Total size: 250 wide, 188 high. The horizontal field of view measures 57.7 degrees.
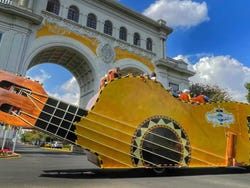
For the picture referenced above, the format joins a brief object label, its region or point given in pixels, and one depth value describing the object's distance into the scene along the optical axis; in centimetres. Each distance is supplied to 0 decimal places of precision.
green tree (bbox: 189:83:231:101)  3647
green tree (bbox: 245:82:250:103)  2722
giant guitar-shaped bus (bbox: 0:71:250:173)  595
